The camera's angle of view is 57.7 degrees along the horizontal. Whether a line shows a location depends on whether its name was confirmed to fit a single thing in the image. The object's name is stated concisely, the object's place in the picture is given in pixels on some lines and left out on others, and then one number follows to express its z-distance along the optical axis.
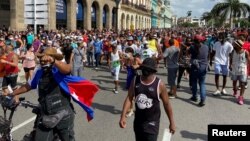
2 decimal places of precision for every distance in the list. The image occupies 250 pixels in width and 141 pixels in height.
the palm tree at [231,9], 30.07
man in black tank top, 2.69
